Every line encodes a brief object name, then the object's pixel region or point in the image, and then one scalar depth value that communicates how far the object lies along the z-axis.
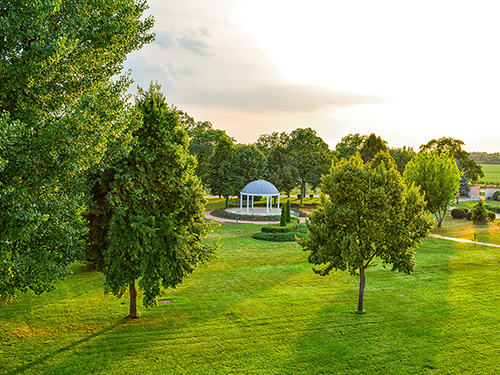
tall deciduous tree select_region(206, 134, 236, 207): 52.00
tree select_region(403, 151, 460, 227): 36.41
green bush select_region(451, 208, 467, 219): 47.82
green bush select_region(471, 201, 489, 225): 42.72
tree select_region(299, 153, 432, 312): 13.94
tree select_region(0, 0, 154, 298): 8.66
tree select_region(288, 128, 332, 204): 60.25
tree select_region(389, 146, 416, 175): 69.49
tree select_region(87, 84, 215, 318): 12.16
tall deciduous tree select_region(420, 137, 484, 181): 71.69
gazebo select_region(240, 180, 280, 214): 46.56
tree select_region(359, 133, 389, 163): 63.34
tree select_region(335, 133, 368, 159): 74.69
